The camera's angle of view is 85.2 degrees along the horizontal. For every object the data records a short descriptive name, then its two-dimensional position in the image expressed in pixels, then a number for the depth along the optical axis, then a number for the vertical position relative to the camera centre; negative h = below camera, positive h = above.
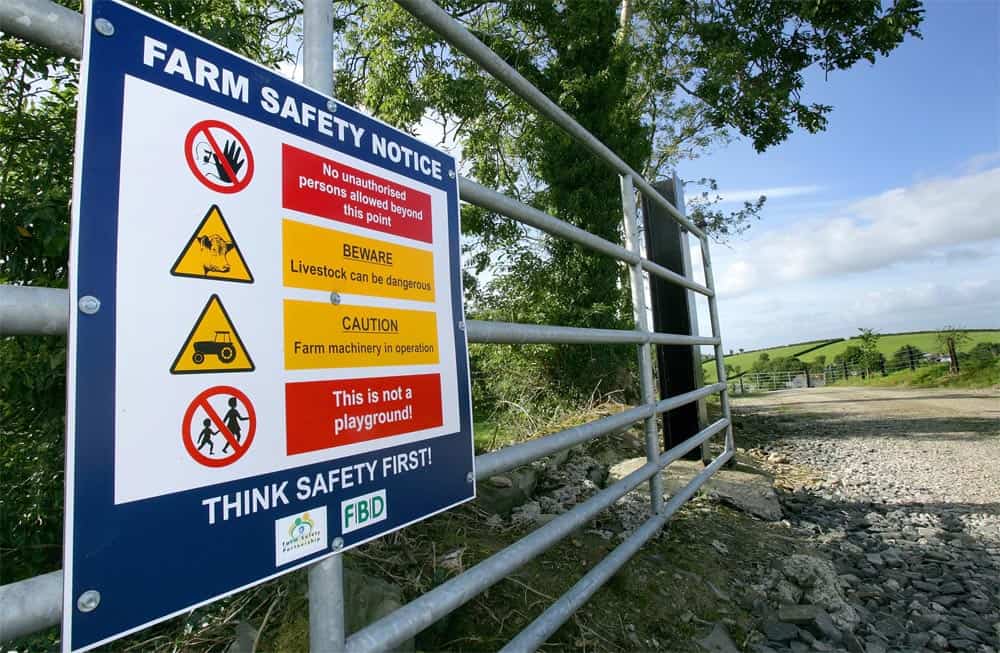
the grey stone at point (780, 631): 2.09 -1.05
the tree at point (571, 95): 6.90 +3.94
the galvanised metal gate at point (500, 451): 0.67 -0.19
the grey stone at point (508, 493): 2.60 -0.59
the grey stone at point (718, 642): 1.93 -1.00
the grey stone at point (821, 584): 2.27 -1.03
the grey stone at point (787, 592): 2.37 -1.03
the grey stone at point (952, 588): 2.59 -1.14
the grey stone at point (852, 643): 2.03 -1.08
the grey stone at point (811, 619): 2.11 -1.04
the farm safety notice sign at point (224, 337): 0.68 +0.08
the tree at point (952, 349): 17.47 +0.04
